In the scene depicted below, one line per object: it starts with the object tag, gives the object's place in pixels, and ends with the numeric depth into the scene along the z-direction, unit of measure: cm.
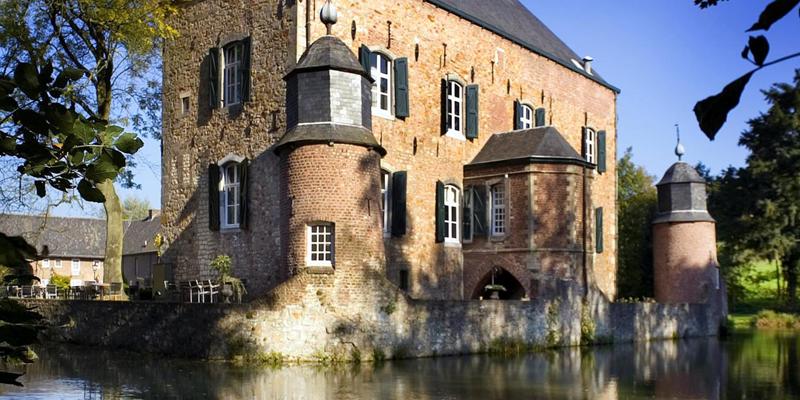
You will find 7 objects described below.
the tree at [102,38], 2012
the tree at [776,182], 3488
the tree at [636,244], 3322
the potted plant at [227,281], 1834
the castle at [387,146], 1628
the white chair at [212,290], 1786
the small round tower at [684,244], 2678
